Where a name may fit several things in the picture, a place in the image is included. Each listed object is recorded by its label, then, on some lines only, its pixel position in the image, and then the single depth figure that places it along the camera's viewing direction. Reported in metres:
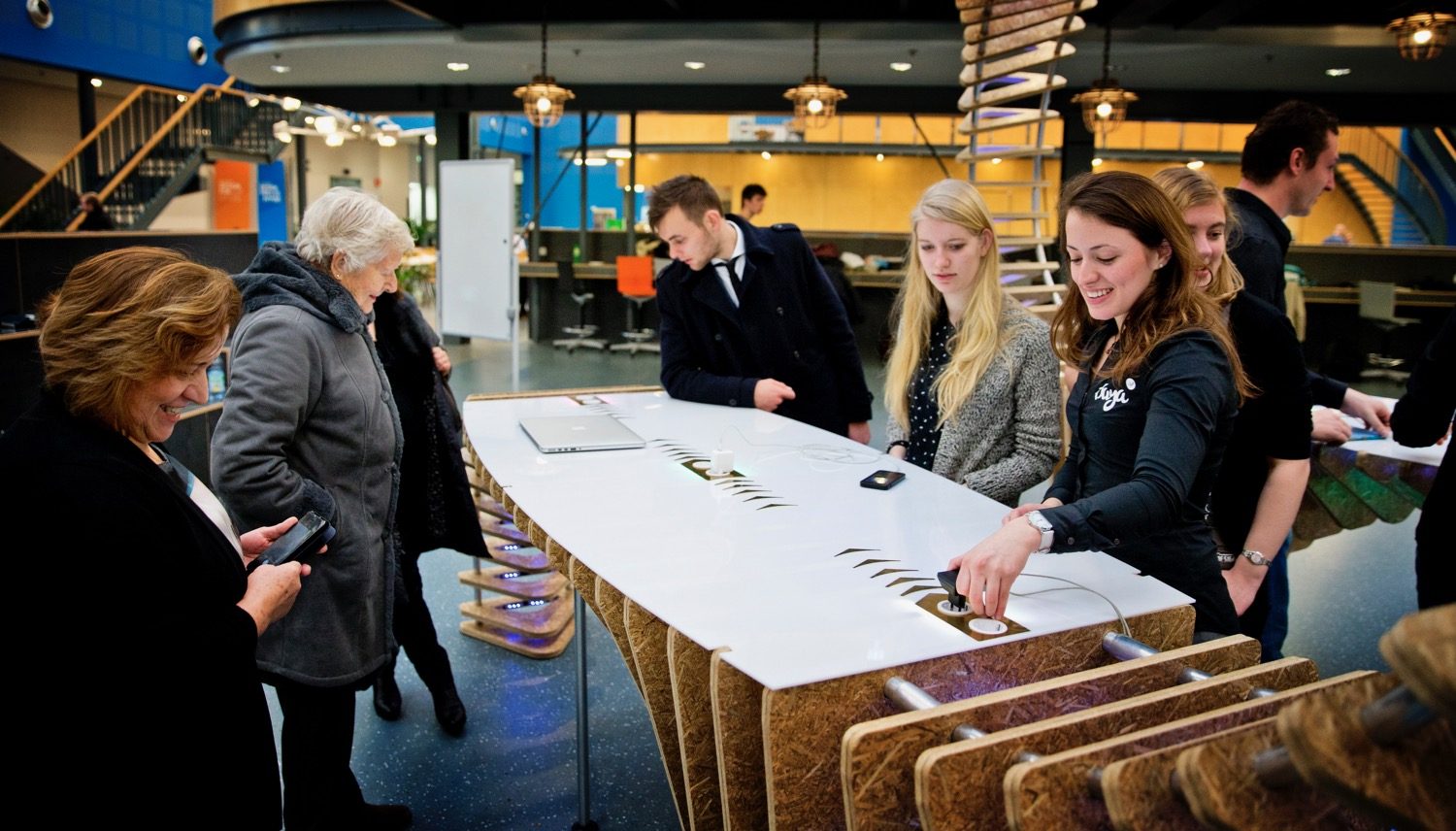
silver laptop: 2.77
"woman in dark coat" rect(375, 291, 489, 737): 2.96
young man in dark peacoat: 3.38
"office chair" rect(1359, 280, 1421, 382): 10.55
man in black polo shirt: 2.51
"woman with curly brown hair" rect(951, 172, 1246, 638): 1.45
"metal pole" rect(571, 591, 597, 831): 2.51
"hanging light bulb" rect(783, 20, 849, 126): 8.11
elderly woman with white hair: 2.00
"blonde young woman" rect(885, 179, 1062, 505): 2.40
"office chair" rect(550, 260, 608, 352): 12.65
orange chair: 11.87
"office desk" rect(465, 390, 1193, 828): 1.33
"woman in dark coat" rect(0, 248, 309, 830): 1.32
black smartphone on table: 2.35
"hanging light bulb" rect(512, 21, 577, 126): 8.45
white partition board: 8.12
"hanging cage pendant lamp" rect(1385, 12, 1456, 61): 6.35
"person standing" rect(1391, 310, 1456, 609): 2.05
